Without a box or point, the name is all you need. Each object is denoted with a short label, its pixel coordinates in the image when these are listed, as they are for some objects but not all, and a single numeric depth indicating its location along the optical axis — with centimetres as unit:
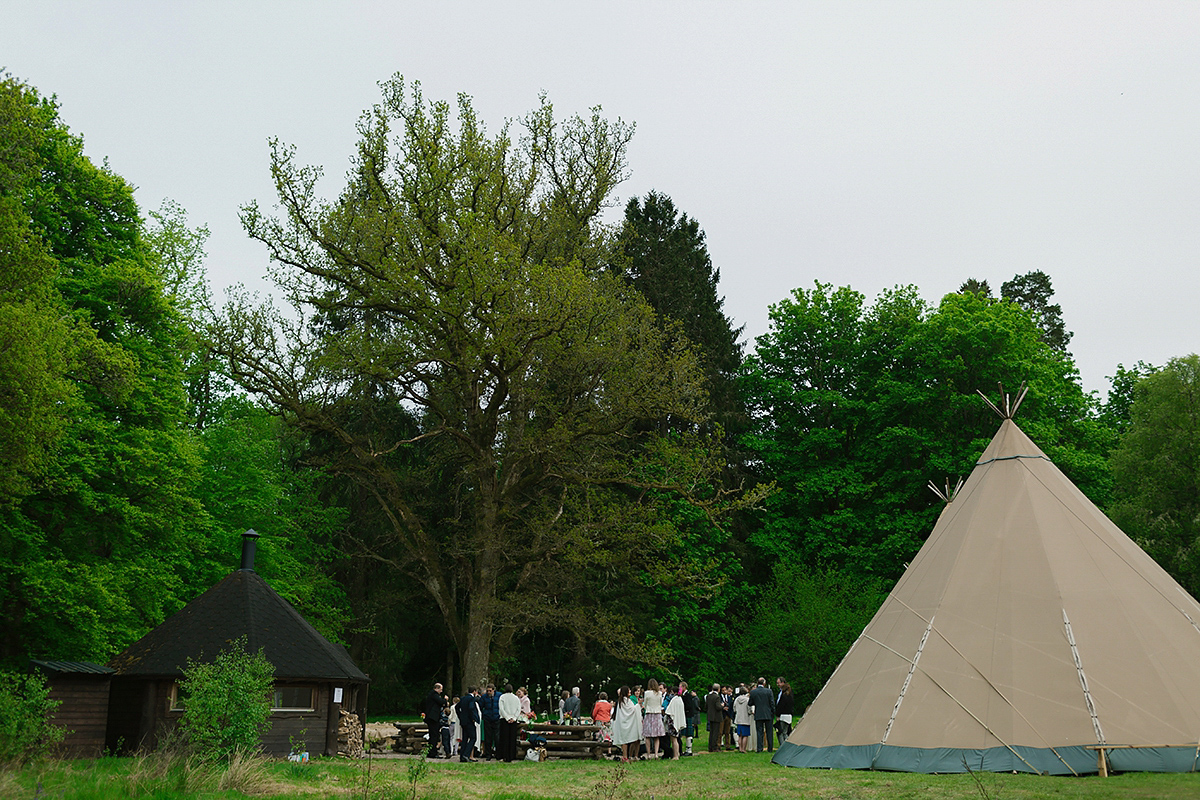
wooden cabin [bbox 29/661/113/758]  1639
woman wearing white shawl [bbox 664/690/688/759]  1768
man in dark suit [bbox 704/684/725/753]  1953
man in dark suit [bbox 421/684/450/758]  1872
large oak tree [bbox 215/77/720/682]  2252
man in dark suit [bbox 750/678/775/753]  1883
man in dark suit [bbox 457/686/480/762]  1734
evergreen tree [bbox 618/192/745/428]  3597
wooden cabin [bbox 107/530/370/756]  1748
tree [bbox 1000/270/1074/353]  4456
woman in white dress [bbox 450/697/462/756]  1931
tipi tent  1211
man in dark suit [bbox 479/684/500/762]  1820
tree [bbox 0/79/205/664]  1994
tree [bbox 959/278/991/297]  4318
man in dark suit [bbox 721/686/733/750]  2050
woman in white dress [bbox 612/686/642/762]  1702
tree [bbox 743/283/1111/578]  3253
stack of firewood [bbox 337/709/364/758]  1947
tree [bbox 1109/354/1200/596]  2950
